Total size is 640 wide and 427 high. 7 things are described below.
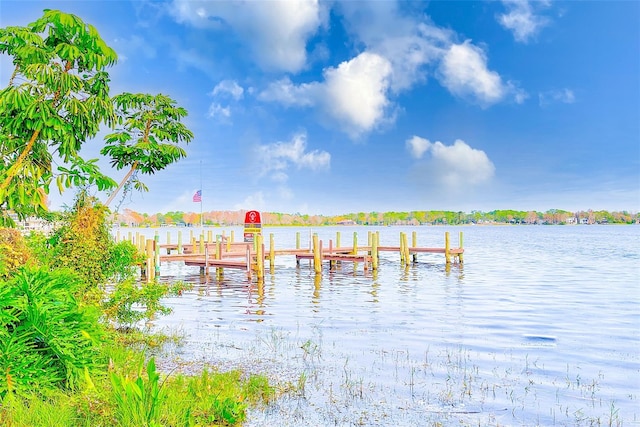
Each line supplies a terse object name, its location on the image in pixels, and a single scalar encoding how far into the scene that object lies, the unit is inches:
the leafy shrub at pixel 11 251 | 289.7
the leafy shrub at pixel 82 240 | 351.3
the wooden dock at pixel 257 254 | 1019.3
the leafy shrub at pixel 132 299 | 391.9
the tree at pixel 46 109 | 312.5
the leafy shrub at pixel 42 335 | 217.9
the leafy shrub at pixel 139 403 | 194.4
